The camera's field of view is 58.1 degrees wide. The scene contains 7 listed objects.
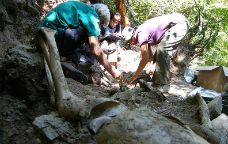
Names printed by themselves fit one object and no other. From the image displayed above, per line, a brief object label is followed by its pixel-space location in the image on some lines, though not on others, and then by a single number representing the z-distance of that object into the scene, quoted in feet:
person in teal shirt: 6.77
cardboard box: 10.46
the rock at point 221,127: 5.19
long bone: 4.55
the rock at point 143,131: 3.32
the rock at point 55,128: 4.33
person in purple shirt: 9.19
